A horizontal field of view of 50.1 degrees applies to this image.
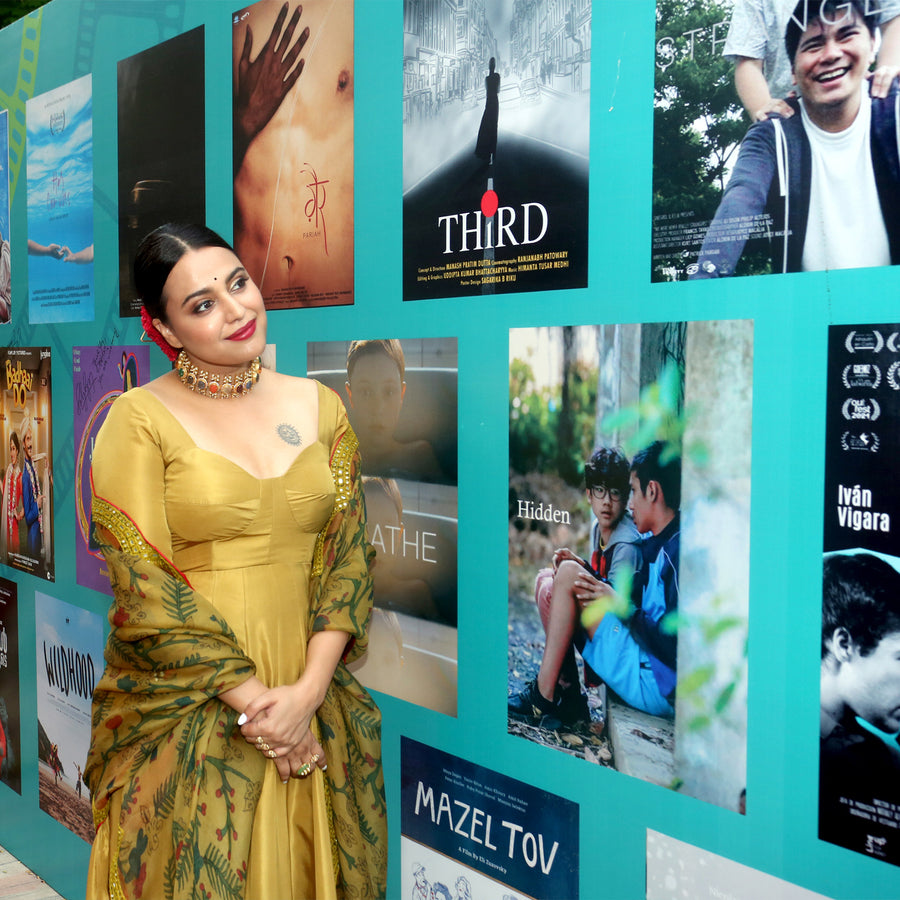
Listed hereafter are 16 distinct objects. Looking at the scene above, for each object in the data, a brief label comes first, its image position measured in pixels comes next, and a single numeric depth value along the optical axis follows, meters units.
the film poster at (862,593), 1.29
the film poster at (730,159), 1.35
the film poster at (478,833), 1.74
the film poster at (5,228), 3.22
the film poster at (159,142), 2.44
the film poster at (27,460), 3.08
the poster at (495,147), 1.65
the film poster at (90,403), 2.72
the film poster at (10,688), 3.29
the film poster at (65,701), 2.88
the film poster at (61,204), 2.84
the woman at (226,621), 1.54
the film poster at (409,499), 1.92
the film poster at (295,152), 2.07
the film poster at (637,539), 1.47
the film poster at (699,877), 1.45
